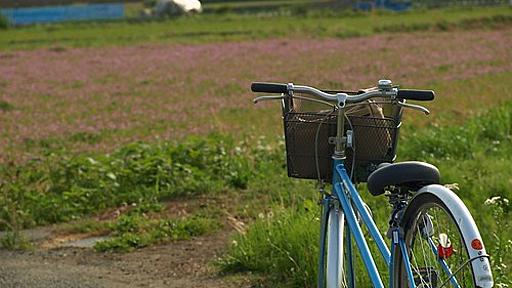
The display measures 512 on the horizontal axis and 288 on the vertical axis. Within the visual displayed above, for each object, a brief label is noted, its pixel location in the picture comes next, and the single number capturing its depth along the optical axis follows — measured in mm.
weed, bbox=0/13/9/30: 43781
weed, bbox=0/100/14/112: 14953
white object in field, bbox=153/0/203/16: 45656
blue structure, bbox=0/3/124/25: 51750
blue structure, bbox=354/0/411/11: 52700
